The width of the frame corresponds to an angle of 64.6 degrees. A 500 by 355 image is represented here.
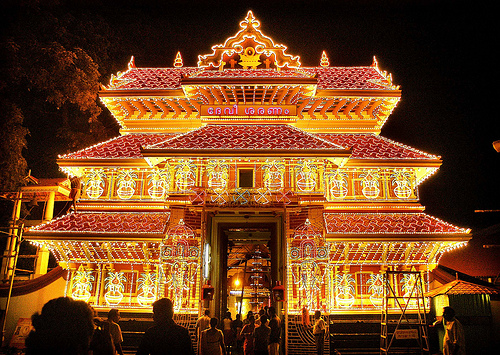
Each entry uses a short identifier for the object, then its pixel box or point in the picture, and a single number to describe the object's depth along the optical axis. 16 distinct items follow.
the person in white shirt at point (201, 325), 9.22
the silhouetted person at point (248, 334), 9.56
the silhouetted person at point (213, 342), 7.58
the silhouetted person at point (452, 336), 7.36
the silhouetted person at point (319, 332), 9.49
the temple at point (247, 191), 10.72
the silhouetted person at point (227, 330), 11.01
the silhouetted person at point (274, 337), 8.59
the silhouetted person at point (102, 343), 5.12
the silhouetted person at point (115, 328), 7.69
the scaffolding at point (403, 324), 8.99
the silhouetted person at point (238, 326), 12.83
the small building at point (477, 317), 10.35
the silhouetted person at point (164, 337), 3.93
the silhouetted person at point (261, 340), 8.30
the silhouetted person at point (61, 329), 3.30
